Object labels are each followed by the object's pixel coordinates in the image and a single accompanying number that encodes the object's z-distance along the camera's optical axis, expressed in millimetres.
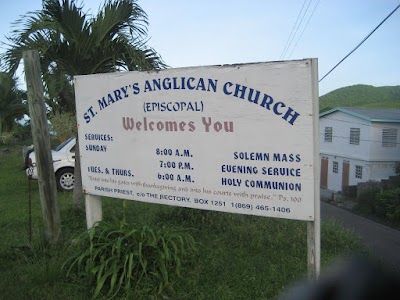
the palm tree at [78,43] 6078
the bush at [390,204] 20873
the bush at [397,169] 29950
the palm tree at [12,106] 22188
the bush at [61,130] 18083
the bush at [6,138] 27197
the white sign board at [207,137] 3312
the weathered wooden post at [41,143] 4746
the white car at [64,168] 10336
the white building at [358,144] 33031
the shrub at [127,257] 3619
